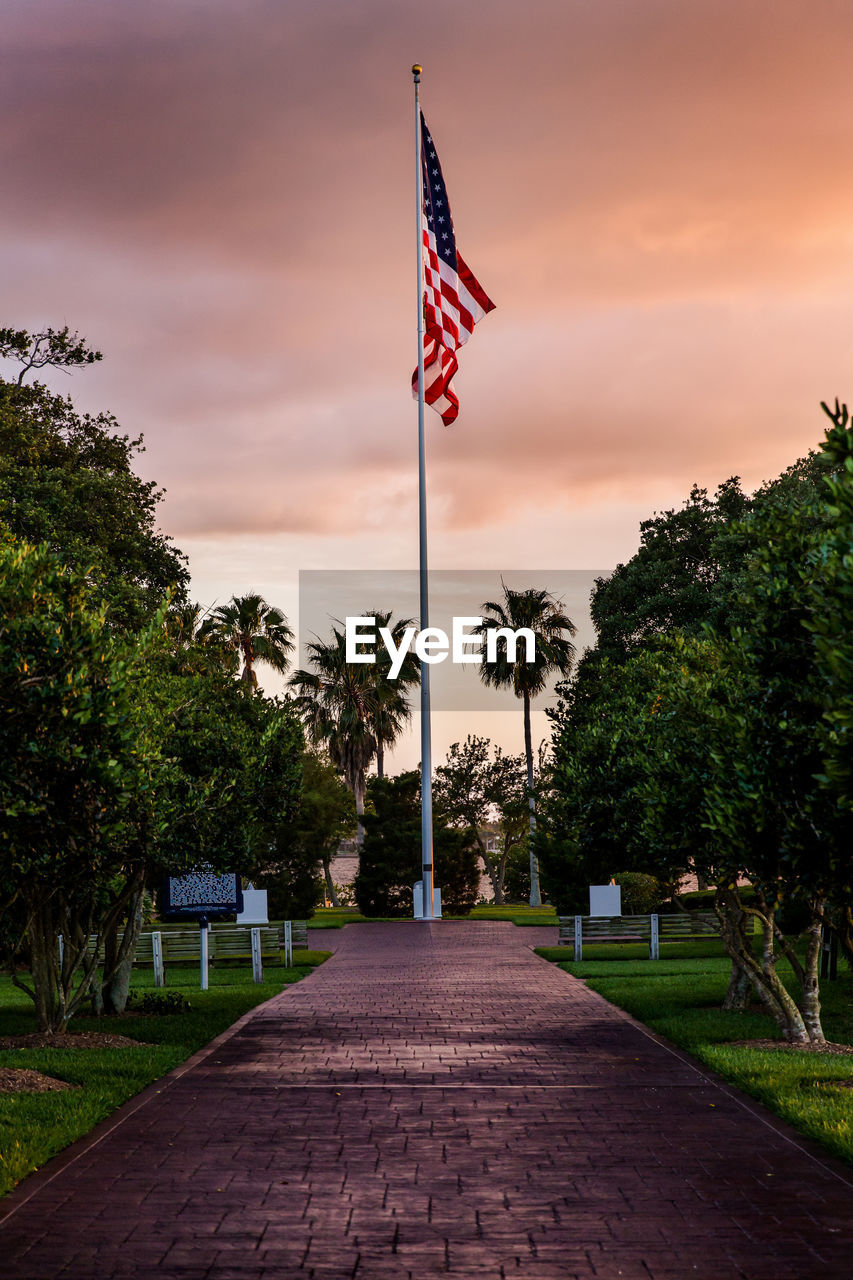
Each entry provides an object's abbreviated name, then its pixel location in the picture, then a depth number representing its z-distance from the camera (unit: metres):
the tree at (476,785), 75.81
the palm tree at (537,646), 60.03
